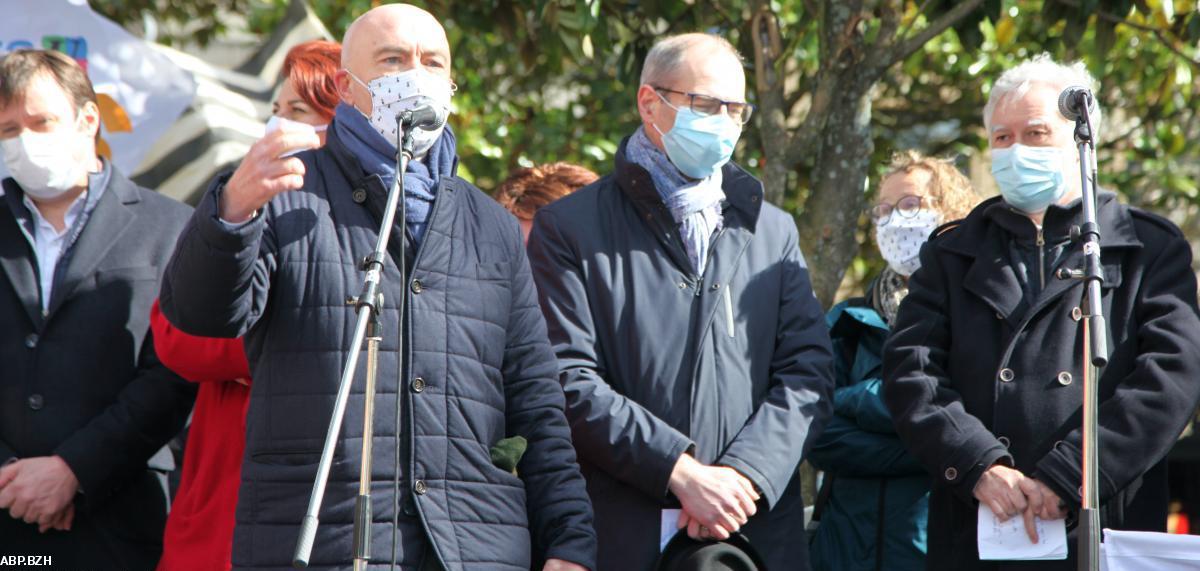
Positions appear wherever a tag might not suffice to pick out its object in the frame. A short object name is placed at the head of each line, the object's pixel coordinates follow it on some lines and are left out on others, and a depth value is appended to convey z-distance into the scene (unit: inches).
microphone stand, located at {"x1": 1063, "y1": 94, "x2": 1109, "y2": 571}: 274.1
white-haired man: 317.1
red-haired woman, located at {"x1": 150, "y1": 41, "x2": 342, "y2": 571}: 323.6
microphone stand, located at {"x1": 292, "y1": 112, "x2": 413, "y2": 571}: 232.1
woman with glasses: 380.2
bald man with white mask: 263.7
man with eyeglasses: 326.0
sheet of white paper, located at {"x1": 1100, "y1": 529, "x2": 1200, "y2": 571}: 295.9
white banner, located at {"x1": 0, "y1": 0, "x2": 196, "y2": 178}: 594.1
